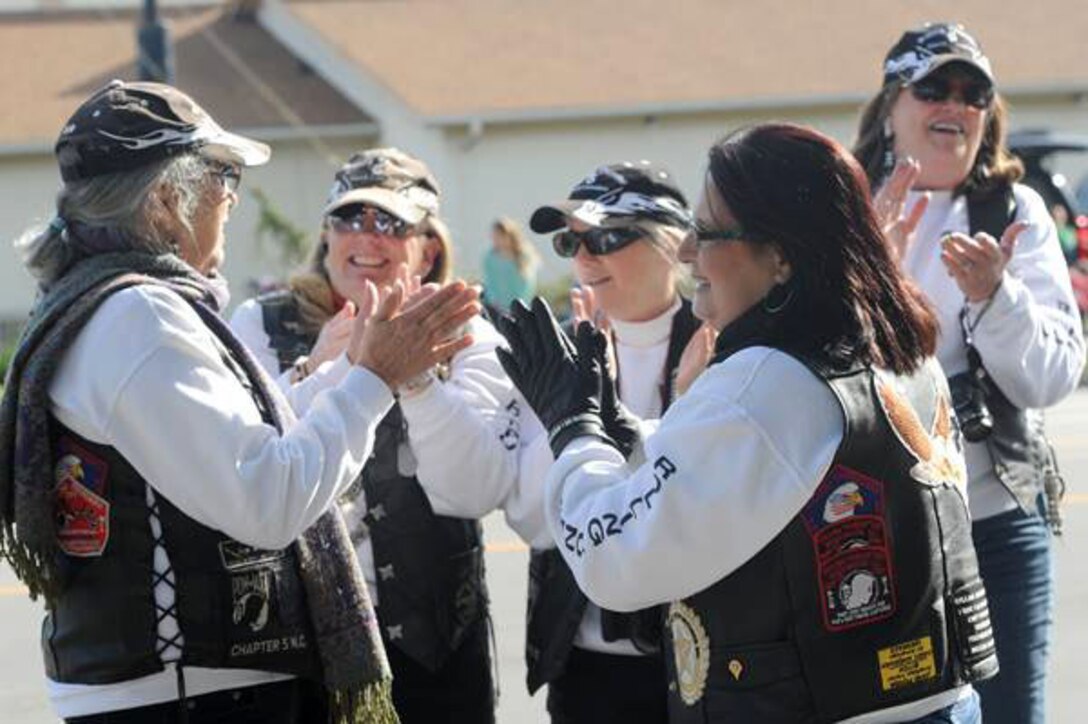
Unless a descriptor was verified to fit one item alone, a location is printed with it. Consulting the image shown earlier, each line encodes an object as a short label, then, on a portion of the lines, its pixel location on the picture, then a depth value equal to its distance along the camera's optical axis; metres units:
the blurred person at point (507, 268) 27.50
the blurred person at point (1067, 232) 27.71
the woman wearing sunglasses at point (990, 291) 6.12
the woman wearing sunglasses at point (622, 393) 6.05
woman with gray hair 4.66
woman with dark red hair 4.16
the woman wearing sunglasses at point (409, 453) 6.15
